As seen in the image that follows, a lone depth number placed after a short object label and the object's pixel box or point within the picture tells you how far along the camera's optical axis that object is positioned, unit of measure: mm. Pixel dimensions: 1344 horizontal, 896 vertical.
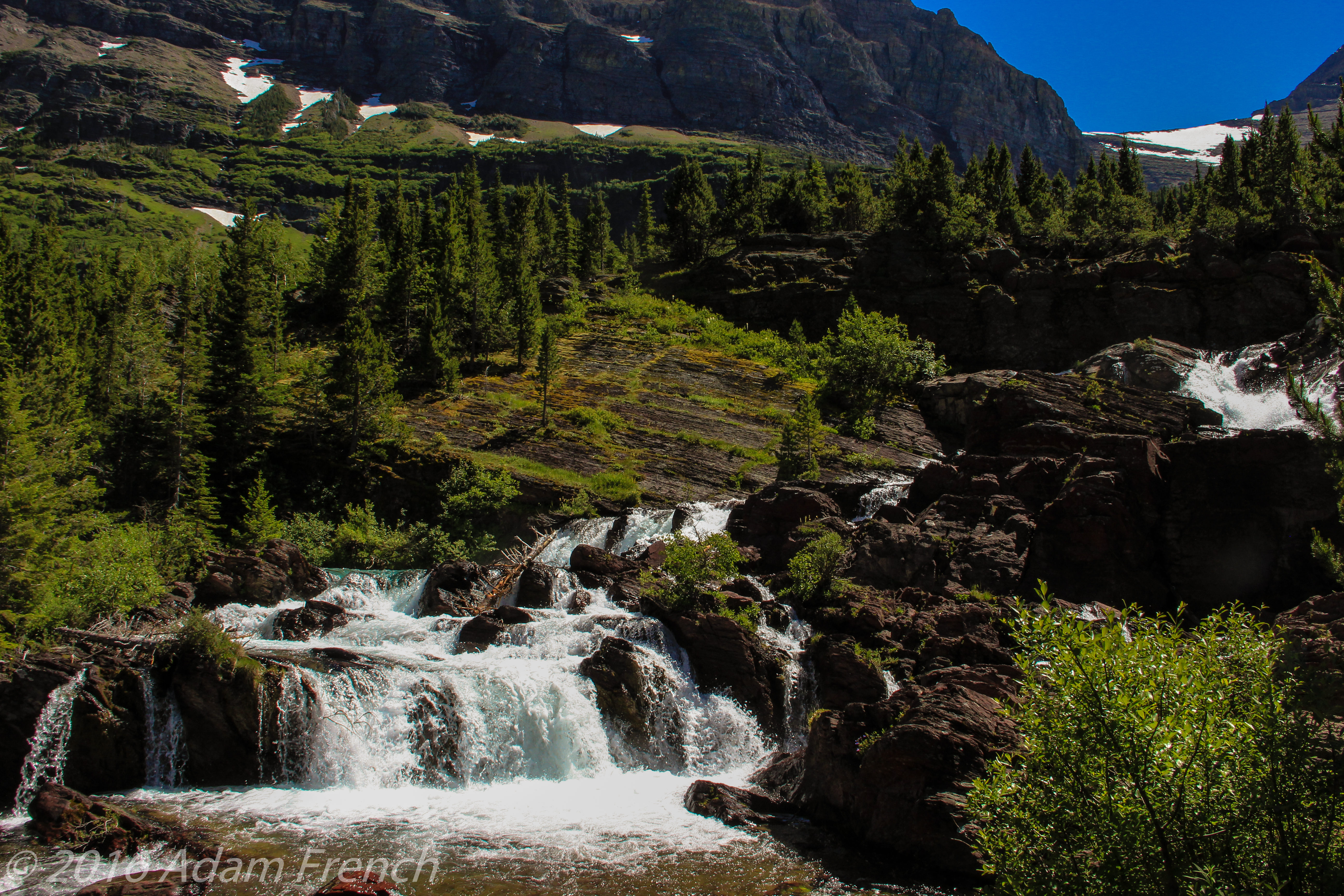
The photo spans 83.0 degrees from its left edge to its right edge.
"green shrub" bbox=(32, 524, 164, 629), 23203
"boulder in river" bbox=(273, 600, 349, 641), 25312
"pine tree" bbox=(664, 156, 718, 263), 81938
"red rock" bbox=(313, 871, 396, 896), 13078
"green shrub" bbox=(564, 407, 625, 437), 47938
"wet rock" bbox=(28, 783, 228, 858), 14883
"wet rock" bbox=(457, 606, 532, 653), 23984
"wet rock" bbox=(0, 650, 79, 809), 17547
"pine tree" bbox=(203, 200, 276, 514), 42875
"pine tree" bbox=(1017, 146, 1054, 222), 73562
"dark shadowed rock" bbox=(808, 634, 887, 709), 22094
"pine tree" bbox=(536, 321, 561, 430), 48906
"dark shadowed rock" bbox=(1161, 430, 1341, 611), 24109
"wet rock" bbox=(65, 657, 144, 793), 18219
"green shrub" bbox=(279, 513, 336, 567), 38250
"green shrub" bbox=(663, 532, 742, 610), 25328
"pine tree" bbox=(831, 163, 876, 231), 79938
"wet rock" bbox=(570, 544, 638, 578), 30094
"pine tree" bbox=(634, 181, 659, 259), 104812
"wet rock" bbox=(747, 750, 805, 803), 19141
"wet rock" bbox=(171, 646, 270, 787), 18906
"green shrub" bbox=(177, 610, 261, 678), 19734
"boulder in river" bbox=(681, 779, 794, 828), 17734
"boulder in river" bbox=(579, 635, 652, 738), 21672
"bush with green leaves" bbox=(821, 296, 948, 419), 52750
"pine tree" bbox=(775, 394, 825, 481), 41438
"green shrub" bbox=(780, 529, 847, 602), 26594
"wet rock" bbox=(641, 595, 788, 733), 22969
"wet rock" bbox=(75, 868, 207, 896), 12828
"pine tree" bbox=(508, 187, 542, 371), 58500
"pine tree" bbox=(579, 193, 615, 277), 90125
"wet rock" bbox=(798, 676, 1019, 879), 15539
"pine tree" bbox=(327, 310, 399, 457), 43031
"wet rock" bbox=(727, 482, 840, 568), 31562
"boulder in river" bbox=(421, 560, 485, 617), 28406
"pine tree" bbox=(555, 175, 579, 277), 85562
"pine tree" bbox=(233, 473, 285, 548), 36531
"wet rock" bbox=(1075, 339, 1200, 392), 43375
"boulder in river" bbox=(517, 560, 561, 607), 27859
